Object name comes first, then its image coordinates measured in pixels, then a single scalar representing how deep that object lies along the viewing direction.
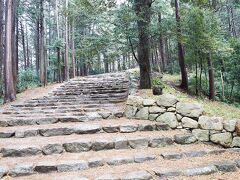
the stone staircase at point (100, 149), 3.27
